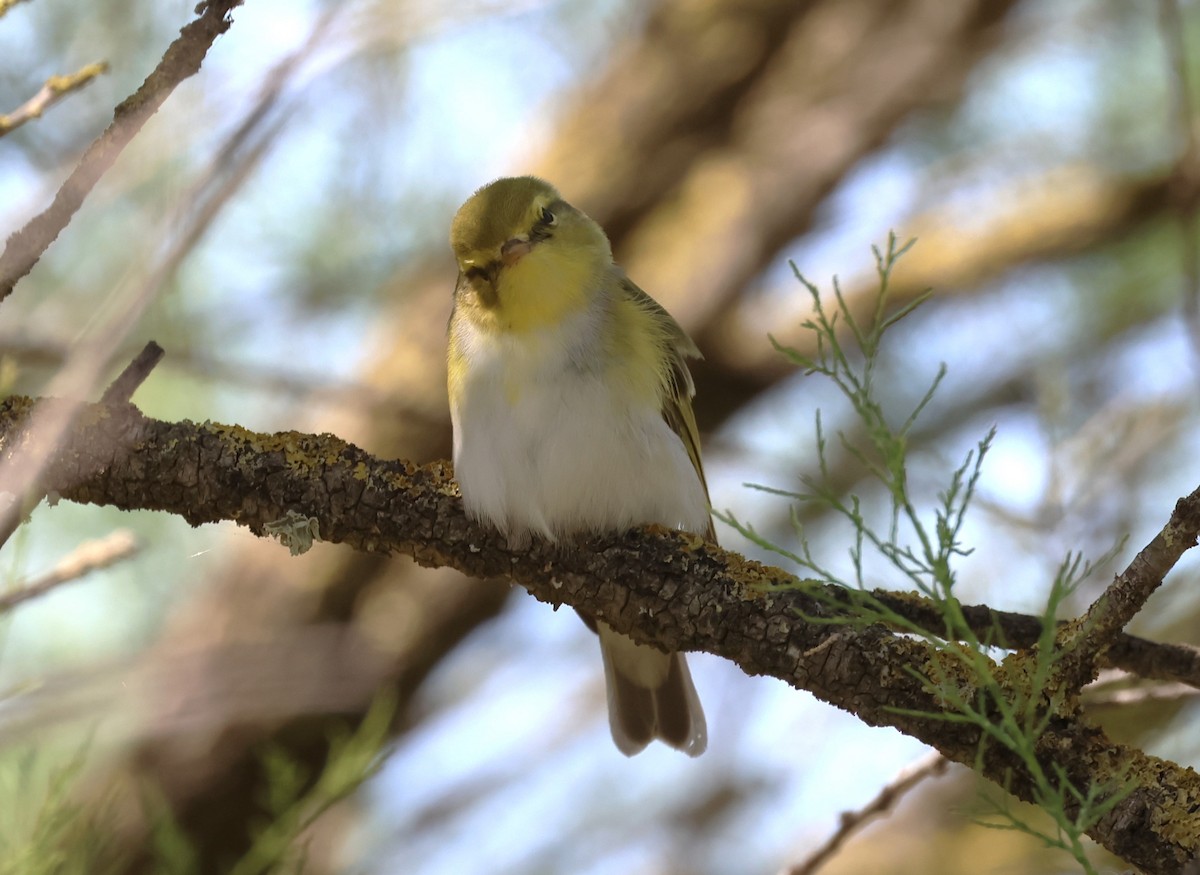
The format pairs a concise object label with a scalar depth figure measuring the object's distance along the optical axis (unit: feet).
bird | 22.17
